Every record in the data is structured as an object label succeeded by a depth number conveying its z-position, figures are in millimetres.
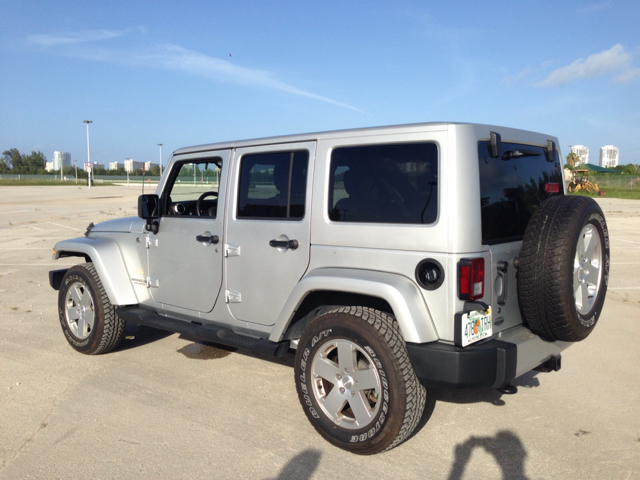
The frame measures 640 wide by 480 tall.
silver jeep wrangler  3102
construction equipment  40319
